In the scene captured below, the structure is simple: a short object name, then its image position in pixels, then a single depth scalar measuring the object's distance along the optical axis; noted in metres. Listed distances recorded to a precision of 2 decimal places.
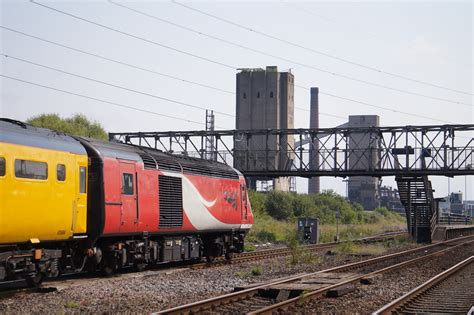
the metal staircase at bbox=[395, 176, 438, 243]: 50.00
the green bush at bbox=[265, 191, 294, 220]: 75.00
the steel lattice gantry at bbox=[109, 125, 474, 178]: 47.66
